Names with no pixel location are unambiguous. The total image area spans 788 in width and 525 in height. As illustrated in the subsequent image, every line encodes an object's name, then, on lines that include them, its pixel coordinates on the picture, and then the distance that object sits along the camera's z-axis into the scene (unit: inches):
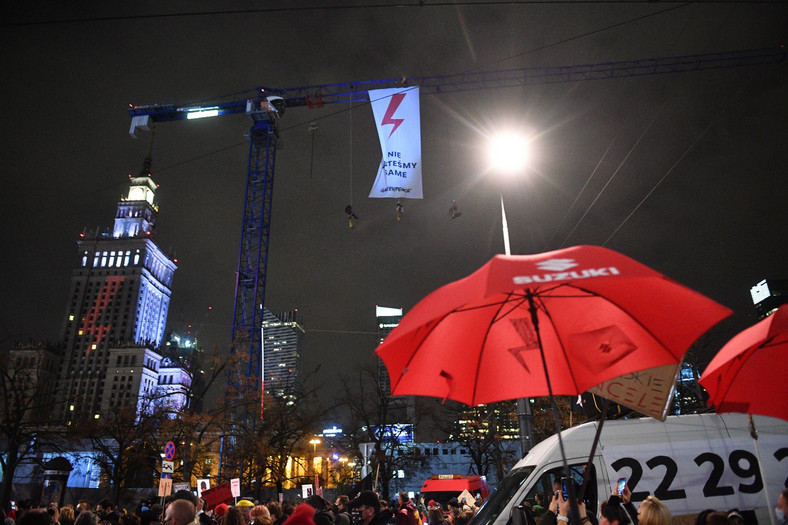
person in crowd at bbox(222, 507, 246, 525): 226.5
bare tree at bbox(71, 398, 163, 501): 1316.4
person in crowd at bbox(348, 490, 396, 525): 289.7
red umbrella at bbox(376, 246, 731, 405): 137.1
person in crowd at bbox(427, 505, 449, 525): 485.1
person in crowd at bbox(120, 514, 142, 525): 352.8
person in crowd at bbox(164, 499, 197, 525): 209.9
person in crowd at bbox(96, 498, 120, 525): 504.1
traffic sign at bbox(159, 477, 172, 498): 480.3
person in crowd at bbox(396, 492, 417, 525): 413.4
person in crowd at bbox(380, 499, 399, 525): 276.9
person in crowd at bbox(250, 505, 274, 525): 222.2
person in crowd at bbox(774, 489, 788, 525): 194.9
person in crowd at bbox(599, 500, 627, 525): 195.5
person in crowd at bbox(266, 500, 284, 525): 388.8
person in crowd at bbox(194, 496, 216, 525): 347.6
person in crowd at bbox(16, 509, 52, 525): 177.0
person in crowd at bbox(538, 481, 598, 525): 187.2
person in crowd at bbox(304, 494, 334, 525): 275.2
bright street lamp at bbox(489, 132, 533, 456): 509.4
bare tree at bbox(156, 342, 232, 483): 1114.1
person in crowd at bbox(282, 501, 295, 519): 388.5
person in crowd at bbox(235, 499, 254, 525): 367.2
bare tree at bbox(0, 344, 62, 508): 1195.7
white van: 340.2
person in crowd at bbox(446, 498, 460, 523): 637.3
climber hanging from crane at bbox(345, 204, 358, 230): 824.9
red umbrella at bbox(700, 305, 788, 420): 222.2
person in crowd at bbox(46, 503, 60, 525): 517.3
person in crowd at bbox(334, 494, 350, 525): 524.3
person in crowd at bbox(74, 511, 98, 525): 253.3
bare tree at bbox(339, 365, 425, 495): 1647.4
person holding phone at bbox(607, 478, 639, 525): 199.7
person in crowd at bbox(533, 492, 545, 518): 352.5
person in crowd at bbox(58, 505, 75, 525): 323.3
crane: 1814.7
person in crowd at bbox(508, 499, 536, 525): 177.5
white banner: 626.5
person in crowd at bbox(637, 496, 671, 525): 167.0
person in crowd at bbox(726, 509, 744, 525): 216.8
